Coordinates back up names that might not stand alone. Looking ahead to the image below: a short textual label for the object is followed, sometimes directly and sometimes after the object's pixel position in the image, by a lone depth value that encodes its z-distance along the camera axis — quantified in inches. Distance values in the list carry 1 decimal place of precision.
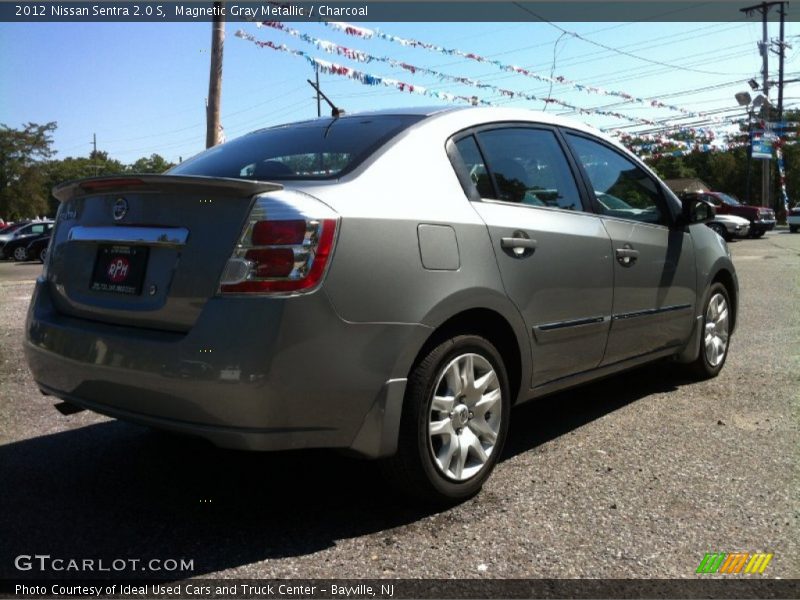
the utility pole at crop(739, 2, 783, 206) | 1656.0
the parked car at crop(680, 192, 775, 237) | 1072.8
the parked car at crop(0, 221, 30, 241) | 1214.4
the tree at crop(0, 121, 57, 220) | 2332.7
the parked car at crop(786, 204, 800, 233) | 1305.4
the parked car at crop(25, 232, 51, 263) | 1093.3
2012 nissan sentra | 97.3
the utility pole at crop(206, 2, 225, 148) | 515.8
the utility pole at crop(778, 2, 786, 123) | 1769.2
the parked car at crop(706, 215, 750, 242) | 995.3
